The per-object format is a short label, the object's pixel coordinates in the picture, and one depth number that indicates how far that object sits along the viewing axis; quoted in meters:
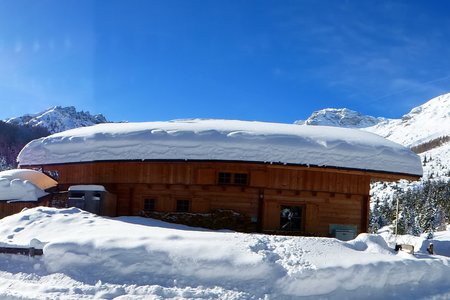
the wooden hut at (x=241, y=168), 12.52
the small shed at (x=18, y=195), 15.05
